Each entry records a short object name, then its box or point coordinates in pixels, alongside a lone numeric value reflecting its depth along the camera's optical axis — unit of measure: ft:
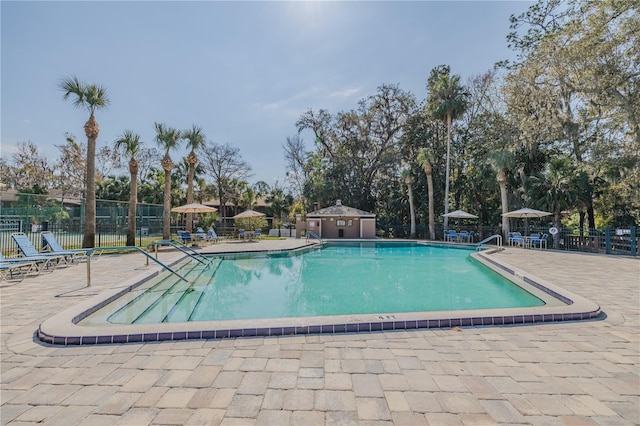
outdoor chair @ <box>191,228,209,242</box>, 57.94
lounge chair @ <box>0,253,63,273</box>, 22.67
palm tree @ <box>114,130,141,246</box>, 47.85
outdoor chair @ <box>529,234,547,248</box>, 55.77
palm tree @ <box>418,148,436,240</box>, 78.69
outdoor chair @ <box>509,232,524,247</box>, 58.87
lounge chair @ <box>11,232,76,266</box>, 26.14
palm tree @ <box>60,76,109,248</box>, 40.65
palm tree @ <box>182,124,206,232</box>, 62.49
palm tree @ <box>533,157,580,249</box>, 56.08
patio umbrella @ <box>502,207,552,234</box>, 54.54
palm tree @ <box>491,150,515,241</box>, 62.64
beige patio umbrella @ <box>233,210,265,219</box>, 70.79
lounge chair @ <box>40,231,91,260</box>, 29.97
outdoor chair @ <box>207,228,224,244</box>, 60.80
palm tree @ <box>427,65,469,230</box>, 78.43
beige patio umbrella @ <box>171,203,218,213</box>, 57.67
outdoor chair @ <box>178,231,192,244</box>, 53.95
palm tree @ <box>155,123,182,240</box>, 55.36
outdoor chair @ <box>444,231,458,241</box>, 70.96
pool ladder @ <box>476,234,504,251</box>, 57.57
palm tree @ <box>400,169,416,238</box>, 84.61
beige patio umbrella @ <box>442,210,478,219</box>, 68.18
